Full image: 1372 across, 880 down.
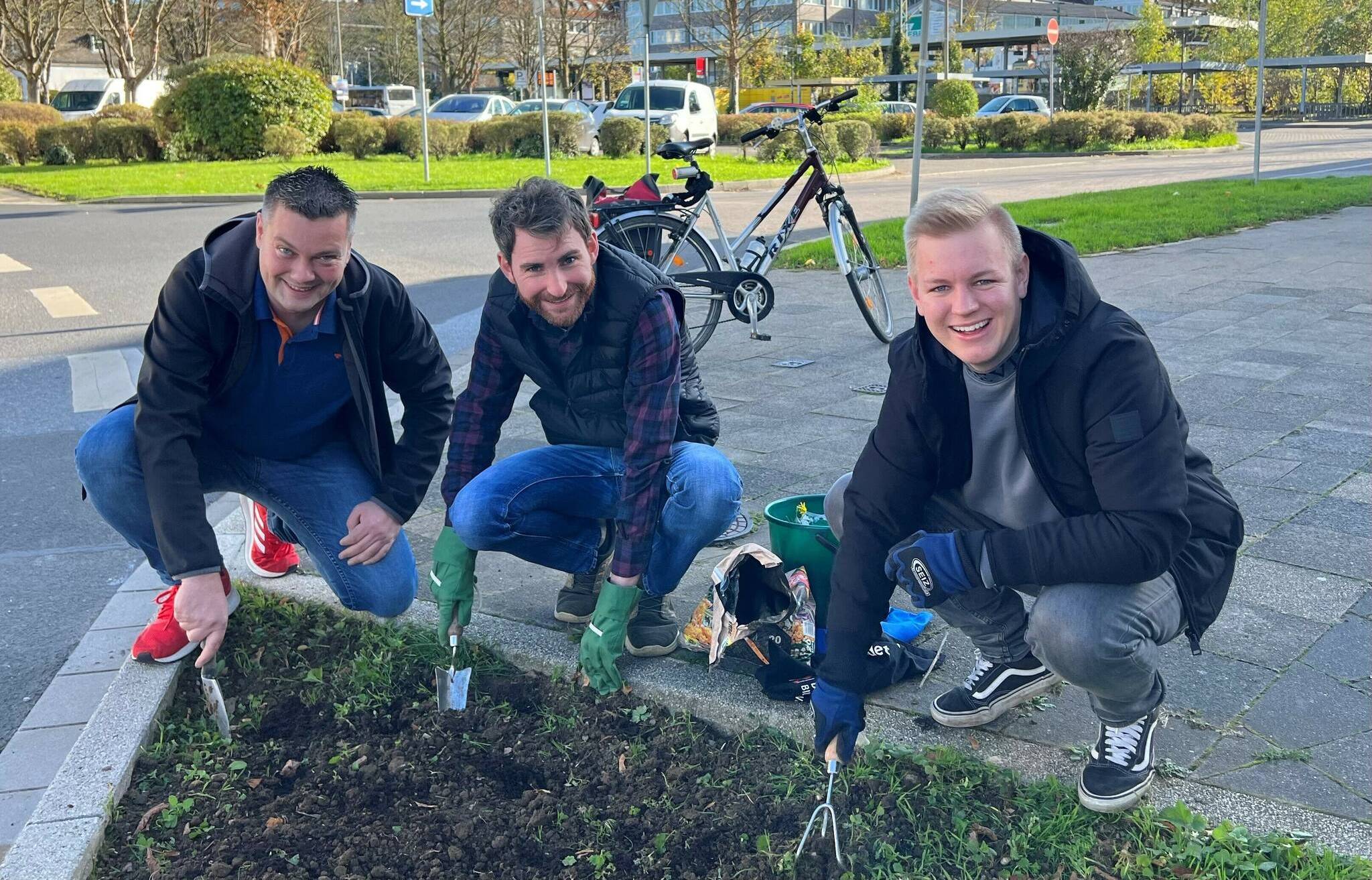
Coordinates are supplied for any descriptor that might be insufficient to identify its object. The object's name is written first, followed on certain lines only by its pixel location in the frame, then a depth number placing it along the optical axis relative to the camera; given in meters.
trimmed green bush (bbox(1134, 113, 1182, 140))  32.62
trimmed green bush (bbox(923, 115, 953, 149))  33.56
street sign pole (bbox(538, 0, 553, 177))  15.21
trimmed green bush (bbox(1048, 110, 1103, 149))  31.36
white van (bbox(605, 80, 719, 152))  26.73
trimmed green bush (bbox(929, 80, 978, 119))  37.81
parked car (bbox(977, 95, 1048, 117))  39.22
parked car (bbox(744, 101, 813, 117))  33.91
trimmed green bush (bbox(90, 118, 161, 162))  24.91
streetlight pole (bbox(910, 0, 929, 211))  9.59
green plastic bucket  3.20
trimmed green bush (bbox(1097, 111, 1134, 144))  31.42
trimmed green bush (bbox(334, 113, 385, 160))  25.86
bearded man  3.05
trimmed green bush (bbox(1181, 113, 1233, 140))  33.88
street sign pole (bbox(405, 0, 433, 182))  17.38
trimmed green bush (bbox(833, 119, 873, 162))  25.08
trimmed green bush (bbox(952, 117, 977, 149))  33.94
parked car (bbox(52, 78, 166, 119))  37.75
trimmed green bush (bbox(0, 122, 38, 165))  24.91
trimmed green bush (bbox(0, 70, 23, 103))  33.22
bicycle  6.98
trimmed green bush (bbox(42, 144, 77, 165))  24.91
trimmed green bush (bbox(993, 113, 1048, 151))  31.94
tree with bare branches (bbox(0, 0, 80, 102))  34.75
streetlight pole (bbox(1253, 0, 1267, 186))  14.16
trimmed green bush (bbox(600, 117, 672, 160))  24.66
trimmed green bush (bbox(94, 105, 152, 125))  27.97
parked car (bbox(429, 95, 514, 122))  31.92
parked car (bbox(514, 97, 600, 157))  26.48
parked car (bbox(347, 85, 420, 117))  42.78
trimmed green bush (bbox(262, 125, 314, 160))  24.23
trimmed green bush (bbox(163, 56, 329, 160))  24.05
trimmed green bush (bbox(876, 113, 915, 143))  38.22
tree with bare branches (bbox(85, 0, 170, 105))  35.94
